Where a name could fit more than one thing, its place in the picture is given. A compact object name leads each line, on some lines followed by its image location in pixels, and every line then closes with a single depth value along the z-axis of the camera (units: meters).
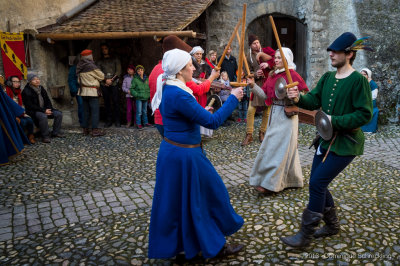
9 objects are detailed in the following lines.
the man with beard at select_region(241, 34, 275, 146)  6.40
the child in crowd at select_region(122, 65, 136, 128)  9.04
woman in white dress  4.14
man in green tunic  2.61
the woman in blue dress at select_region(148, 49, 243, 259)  2.55
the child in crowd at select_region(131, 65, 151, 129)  8.88
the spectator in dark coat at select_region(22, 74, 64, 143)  7.55
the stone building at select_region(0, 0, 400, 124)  8.59
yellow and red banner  7.71
